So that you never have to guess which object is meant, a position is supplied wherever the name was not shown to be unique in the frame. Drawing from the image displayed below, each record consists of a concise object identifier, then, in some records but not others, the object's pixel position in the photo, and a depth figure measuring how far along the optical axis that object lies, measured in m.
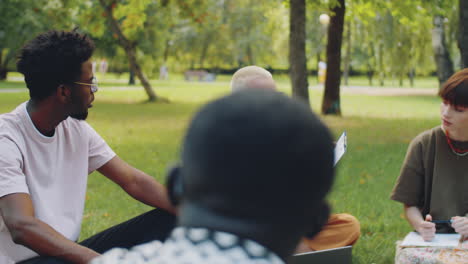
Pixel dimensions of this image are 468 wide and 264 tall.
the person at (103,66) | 47.57
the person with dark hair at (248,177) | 0.99
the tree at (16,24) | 28.53
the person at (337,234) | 3.40
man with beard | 2.32
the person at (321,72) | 43.78
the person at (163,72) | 48.56
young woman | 2.83
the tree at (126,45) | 18.73
